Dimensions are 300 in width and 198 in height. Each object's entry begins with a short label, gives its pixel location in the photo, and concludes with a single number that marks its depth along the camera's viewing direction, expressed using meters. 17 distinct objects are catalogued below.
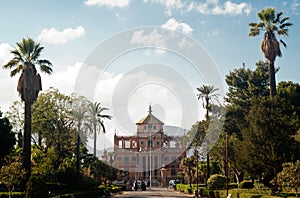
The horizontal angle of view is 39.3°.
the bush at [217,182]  47.94
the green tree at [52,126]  50.16
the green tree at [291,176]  27.59
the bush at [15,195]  28.12
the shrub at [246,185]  46.99
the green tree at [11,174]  29.36
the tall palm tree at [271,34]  40.66
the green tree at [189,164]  78.26
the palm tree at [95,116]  63.66
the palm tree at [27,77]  36.19
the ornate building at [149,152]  115.06
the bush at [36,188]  26.34
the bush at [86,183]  46.58
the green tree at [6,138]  37.16
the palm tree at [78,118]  52.81
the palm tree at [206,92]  59.41
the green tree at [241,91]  54.66
